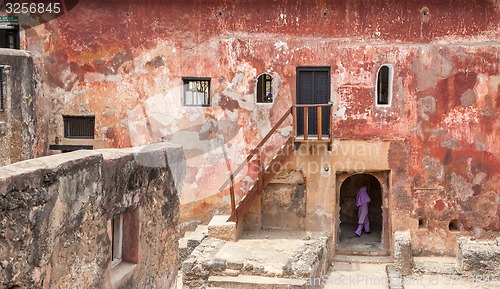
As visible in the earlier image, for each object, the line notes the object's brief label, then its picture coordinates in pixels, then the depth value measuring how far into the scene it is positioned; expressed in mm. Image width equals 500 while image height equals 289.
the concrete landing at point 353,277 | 13453
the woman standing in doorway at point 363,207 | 17391
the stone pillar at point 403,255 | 14234
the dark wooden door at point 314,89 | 15242
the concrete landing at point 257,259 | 12320
